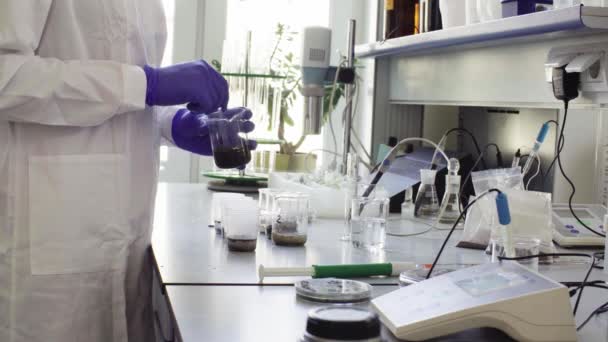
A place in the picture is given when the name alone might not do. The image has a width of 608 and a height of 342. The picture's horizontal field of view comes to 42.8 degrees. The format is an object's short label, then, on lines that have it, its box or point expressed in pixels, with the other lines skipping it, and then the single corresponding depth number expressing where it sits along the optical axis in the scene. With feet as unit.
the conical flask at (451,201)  6.23
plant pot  10.37
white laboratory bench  3.17
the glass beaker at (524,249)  4.43
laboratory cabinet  5.32
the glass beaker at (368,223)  5.20
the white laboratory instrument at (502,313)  2.93
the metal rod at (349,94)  7.89
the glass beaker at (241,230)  4.89
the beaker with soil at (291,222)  5.13
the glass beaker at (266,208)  5.48
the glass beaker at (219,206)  5.49
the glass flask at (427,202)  6.57
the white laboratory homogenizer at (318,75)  7.77
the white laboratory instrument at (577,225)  5.20
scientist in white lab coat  4.75
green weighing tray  8.26
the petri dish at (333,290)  3.58
